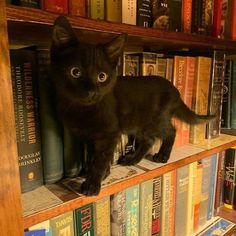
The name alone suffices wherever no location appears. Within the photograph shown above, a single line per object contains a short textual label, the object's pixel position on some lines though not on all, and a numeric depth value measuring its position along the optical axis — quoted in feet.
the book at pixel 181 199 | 2.66
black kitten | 1.64
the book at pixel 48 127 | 1.72
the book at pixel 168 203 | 2.53
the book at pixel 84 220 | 1.93
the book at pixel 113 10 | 1.95
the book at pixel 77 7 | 1.71
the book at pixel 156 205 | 2.46
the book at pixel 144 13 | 2.00
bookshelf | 1.18
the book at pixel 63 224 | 1.82
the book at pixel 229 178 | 3.23
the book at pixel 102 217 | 2.05
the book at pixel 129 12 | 1.94
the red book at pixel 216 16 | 2.58
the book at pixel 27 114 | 1.57
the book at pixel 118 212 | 2.16
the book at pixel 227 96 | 3.01
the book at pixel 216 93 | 2.73
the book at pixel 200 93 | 2.60
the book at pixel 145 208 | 2.35
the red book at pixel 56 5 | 1.60
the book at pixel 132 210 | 2.26
